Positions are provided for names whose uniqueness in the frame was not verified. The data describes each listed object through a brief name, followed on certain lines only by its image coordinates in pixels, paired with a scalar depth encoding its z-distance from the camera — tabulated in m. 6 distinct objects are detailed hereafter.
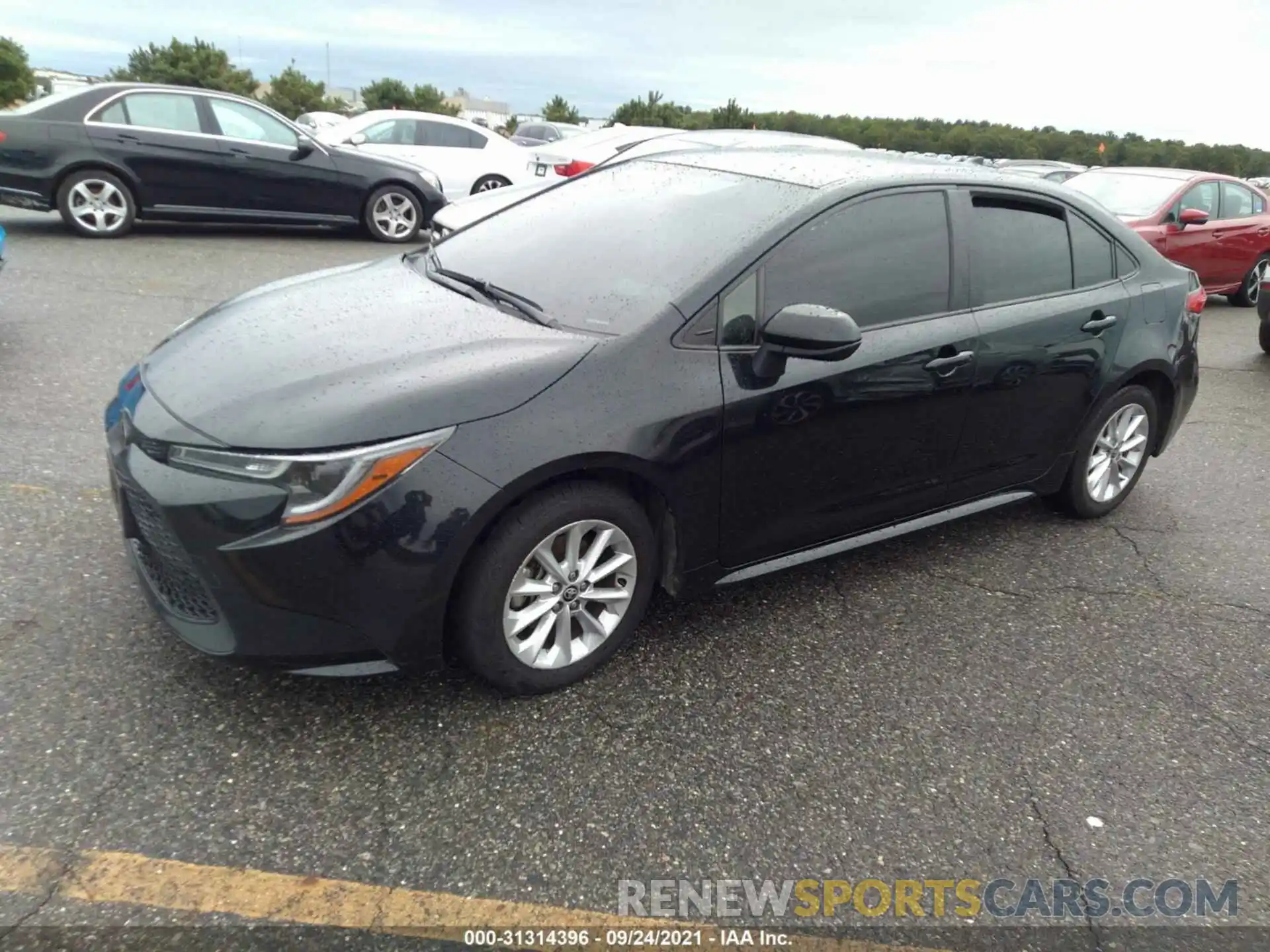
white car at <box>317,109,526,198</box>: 12.39
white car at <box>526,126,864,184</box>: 10.26
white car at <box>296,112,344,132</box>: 24.45
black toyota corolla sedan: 2.53
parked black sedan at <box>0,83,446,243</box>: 8.86
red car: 10.05
